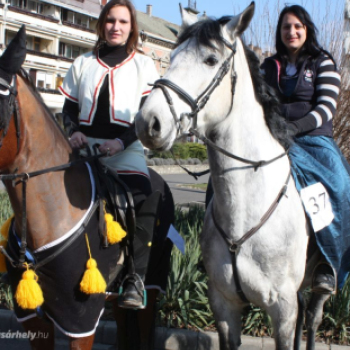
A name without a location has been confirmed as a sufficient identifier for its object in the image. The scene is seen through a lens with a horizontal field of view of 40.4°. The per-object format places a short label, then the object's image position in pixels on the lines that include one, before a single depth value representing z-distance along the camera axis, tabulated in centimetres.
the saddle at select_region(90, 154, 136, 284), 319
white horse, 265
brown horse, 257
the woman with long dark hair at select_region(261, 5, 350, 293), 340
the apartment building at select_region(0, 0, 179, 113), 4119
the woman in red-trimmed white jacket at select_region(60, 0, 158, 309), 346
